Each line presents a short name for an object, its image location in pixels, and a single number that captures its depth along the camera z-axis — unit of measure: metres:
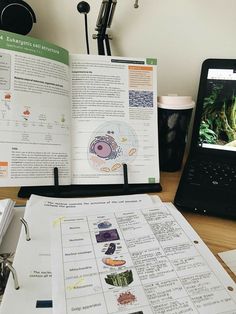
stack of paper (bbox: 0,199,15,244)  0.45
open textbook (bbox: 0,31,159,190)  0.58
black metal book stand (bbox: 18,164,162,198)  0.60
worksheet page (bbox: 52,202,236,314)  0.34
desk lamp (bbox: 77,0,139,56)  0.70
